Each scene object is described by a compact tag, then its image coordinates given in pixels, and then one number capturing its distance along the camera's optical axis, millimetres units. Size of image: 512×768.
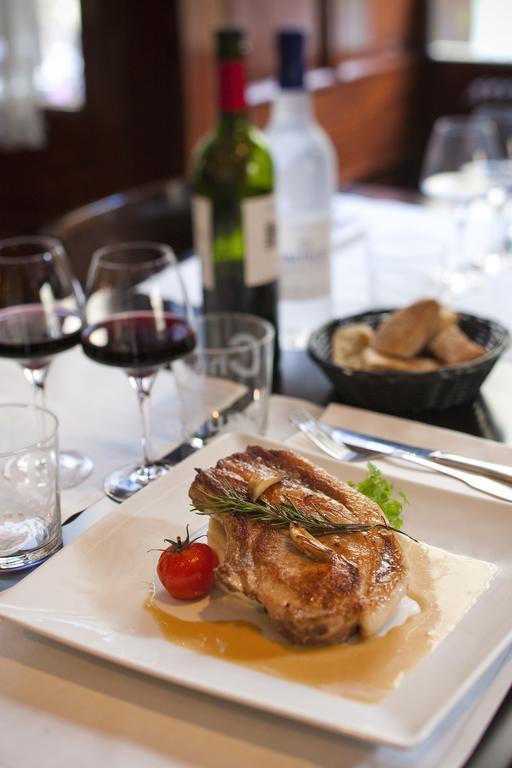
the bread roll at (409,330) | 1340
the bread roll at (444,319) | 1368
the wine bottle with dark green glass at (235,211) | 1455
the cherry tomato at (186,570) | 825
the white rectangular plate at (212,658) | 674
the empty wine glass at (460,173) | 1916
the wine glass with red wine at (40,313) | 1239
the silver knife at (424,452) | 1074
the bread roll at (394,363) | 1320
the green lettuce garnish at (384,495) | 951
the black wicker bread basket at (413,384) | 1256
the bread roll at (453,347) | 1323
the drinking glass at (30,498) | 919
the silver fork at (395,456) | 1041
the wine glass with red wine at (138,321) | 1171
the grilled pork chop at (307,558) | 750
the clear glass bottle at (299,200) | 1566
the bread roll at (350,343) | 1383
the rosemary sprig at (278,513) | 830
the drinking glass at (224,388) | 1223
